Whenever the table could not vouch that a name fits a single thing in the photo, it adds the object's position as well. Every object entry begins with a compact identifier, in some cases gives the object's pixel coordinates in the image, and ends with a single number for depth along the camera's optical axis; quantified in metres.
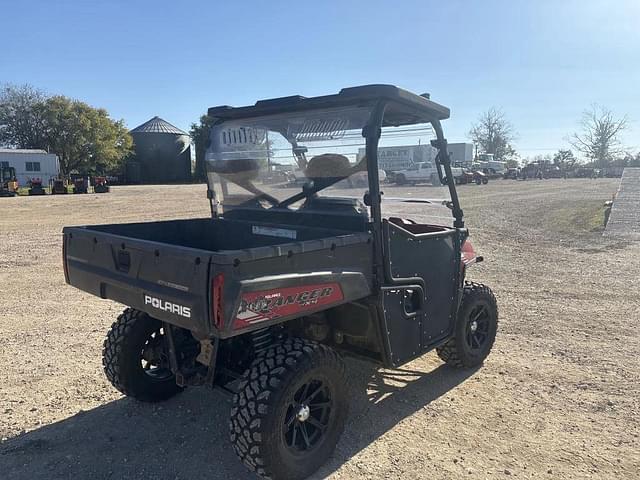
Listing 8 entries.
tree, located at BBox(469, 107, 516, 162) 72.38
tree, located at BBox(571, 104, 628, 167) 65.62
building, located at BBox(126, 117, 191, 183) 53.12
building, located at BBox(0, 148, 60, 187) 34.81
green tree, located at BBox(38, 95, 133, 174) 43.50
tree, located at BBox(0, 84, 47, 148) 44.00
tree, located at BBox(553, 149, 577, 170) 66.94
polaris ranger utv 2.44
